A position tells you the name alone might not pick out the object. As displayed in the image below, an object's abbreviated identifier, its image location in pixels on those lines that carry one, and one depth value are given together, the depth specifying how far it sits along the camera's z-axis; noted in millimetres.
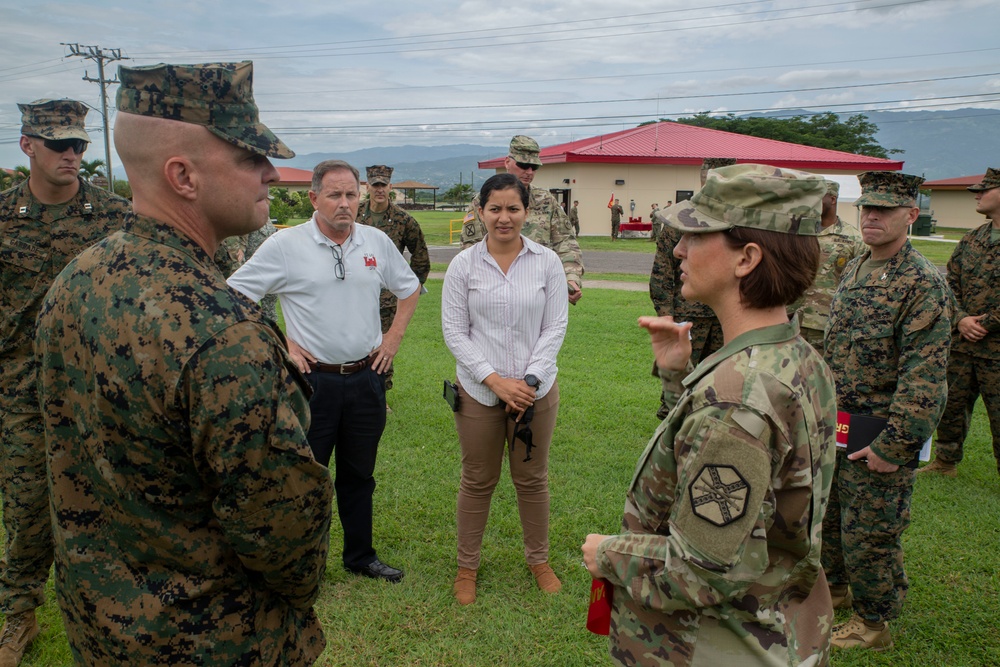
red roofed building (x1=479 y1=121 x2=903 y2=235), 34781
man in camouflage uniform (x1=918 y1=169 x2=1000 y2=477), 5289
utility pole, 38500
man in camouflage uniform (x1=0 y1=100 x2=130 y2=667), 3248
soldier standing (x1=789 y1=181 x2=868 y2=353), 4914
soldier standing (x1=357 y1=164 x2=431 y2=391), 6426
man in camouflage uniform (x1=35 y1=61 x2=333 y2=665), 1460
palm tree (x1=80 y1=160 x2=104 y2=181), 33375
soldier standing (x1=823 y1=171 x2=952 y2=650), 3166
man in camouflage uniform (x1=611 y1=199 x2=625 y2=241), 32281
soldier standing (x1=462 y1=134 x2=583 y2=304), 5370
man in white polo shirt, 3646
